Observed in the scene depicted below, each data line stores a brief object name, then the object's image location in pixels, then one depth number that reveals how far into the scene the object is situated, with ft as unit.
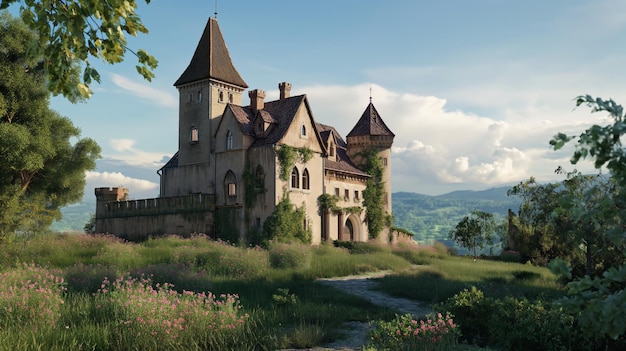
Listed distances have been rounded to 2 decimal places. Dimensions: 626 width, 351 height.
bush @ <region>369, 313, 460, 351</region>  30.66
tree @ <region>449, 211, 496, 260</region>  167.84
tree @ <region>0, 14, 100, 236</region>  110.83
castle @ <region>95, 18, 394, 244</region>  119.75
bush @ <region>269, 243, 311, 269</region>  82.74
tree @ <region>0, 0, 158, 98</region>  25.68
